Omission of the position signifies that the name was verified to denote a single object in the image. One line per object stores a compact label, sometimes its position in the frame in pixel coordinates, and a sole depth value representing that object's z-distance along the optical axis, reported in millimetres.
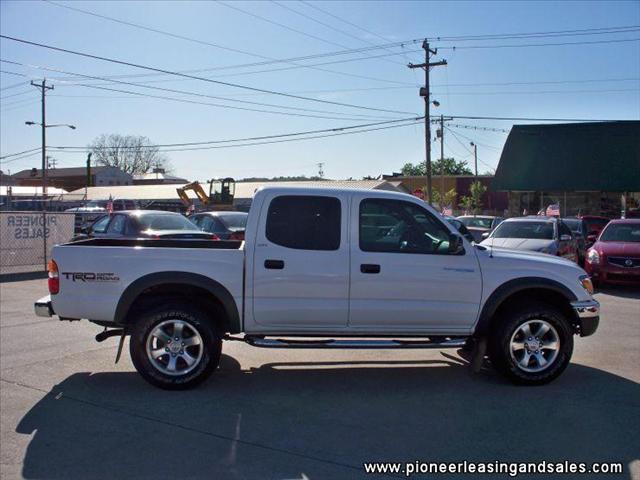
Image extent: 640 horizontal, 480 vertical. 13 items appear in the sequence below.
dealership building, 33062
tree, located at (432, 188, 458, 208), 71000
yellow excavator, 30578
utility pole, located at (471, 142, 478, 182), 75012
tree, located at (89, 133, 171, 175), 112469
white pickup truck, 5613
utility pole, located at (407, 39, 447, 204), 35562
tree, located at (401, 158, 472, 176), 115500
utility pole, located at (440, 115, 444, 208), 52150
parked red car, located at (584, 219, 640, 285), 12664
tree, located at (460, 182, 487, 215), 63719
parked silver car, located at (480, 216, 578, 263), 13503
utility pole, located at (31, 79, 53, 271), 49519
